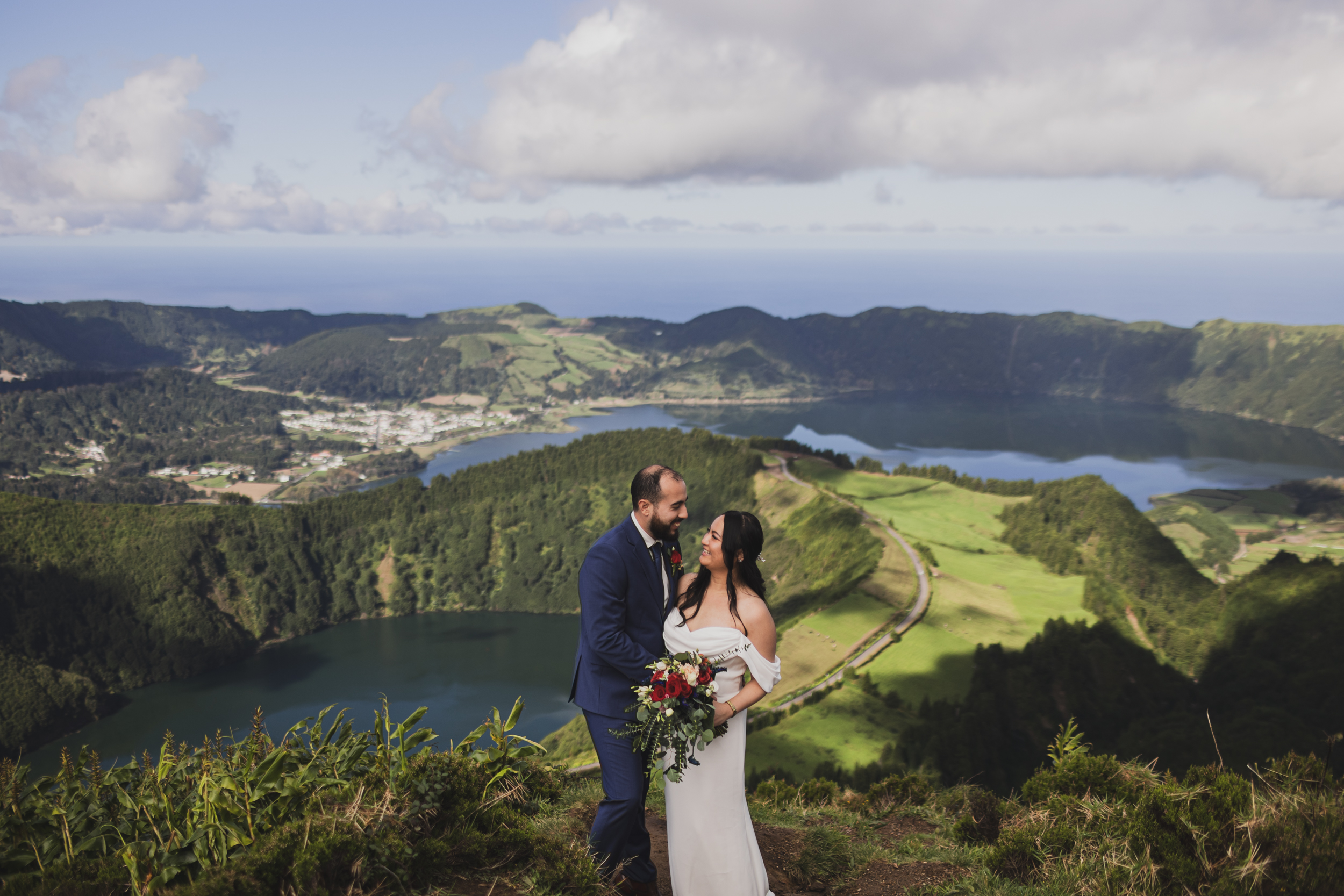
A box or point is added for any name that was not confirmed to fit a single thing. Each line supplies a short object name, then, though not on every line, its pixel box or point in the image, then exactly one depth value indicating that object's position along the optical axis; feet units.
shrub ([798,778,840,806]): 41.70
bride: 18.79
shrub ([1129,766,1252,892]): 19.97
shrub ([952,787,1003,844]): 28.55
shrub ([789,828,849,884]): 23.75
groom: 19.10
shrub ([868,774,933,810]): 39.93
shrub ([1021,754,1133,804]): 28.53
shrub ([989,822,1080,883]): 23.38
